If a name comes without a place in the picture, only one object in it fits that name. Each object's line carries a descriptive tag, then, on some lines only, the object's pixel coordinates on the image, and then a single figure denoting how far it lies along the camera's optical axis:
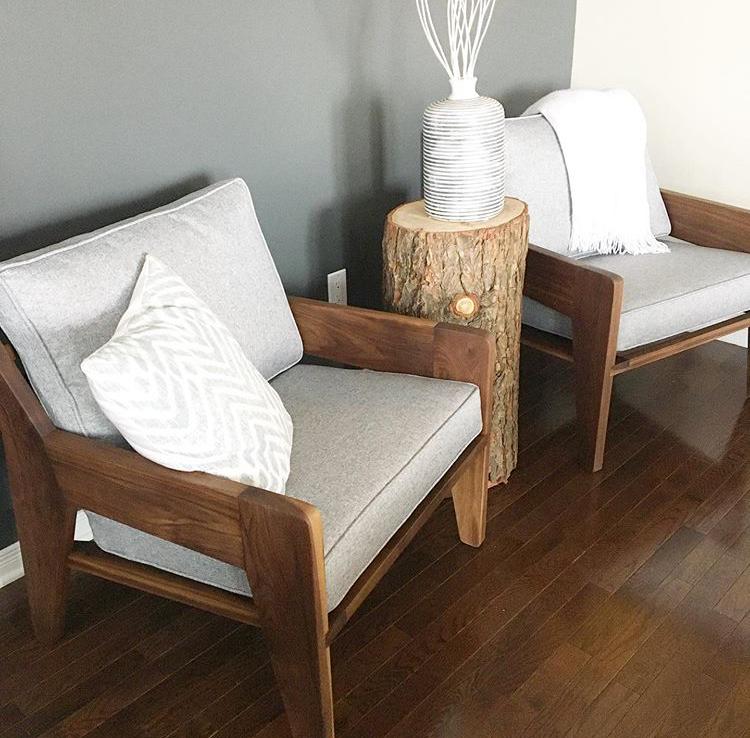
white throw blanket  2.45
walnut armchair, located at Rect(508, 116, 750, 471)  2.12
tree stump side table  1.91
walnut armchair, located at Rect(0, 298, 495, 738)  1.31
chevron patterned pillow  1.31
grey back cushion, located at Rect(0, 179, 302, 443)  1.45
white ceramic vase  1.94
